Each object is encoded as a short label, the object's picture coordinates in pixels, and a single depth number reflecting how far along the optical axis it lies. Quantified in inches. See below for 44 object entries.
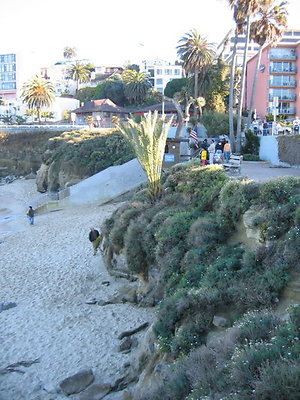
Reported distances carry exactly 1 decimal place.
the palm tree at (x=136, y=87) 2832.2
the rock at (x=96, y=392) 344.8
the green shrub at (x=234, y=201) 438.0
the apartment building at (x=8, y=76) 4537.4
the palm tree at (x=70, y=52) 5442.9
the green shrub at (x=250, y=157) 1141.7
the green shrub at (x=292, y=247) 331.3
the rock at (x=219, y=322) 320.5
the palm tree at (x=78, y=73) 3619.1
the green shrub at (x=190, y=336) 310.0
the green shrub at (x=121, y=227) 589.3
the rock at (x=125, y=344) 416.6
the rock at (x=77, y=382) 360.5
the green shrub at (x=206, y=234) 435.5
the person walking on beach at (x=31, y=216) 1019.7
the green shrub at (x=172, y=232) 475.2
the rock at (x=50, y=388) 368.4
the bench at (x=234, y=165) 724.7
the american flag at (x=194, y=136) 1033.4
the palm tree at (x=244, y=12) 1211.2
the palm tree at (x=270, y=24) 1286.9
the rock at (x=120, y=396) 327.6
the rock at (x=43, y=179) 1562.5
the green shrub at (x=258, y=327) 249.4
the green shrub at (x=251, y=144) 1231.5
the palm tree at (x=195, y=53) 1924.2
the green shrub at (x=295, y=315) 245.7
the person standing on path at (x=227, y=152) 811.4
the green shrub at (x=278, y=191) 407.7
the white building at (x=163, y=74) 3934.5
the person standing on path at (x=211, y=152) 777.7
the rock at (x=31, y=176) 1894.7
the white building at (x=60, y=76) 4579.2
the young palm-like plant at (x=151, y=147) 637.9
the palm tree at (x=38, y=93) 2738.7
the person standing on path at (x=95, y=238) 710.5
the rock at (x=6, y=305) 548.8
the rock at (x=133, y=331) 440.5
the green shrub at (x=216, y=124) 1524.4
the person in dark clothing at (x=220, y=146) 888.9
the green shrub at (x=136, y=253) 526.1
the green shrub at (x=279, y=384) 184.9
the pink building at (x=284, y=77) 1849.2
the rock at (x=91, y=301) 539.5
